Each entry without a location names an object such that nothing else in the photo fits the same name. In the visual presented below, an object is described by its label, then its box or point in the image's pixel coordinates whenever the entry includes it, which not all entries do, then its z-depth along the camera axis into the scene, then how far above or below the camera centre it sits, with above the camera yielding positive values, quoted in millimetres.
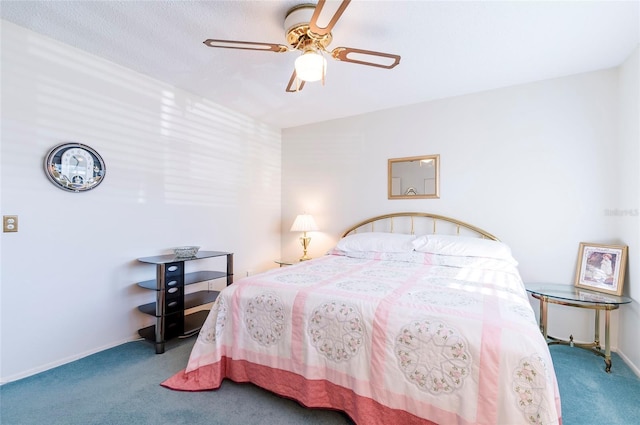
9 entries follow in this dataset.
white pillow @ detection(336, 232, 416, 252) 2930 -335
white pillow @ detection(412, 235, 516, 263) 2545 -323
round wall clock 2160 +324
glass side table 2127 -668
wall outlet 1952 -111
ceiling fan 1742 +1110
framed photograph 2307 -457
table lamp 3674 -203
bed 1173 -669
